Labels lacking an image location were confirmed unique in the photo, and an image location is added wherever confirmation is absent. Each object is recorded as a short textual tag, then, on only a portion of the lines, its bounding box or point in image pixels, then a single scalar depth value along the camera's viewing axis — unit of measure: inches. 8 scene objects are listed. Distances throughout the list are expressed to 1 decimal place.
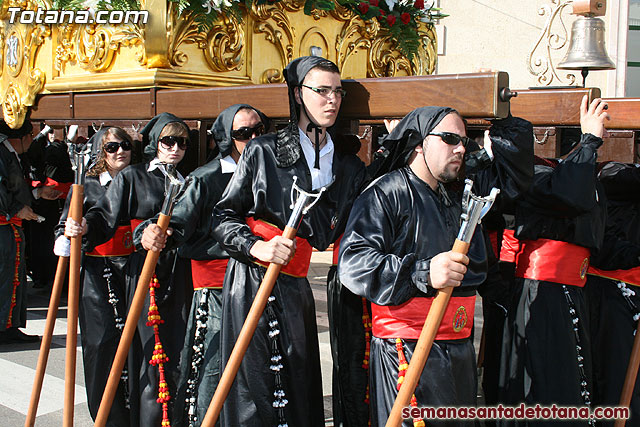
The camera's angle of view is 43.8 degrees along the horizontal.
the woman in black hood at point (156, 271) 162.1
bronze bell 222.7
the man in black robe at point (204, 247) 150.2
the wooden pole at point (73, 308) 151.6
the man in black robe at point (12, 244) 253.1
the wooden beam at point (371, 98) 126.9
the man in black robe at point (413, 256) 109.4
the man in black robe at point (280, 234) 128.5
